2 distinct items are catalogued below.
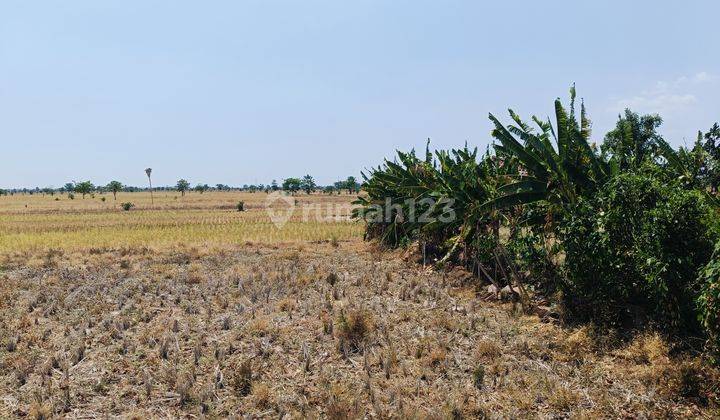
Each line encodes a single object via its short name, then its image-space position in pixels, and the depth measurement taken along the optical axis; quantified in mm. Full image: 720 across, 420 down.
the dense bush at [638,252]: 5781
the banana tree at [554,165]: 7703
